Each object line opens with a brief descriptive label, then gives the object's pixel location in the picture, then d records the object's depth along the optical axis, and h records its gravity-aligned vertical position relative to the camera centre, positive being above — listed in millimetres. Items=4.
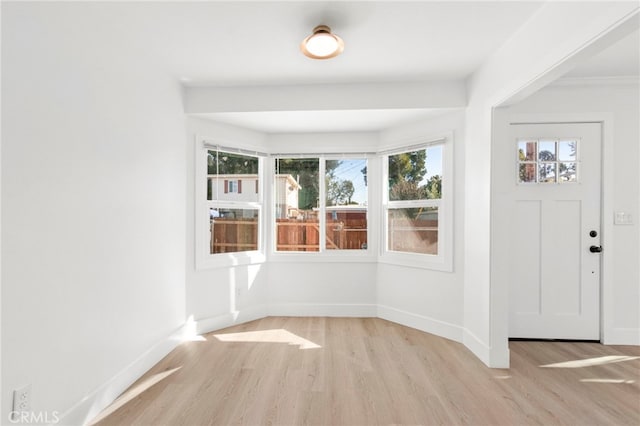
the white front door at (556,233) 2826 -208
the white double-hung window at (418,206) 3078 +53
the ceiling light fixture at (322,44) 1941 +1127
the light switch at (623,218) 2807 -64
